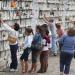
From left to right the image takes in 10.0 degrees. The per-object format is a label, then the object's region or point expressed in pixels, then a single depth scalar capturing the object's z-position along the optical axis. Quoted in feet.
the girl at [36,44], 46.91
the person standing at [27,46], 46.98
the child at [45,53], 48.55
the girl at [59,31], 59.62
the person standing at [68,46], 43.62
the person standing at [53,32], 63.14
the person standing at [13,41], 47.62
